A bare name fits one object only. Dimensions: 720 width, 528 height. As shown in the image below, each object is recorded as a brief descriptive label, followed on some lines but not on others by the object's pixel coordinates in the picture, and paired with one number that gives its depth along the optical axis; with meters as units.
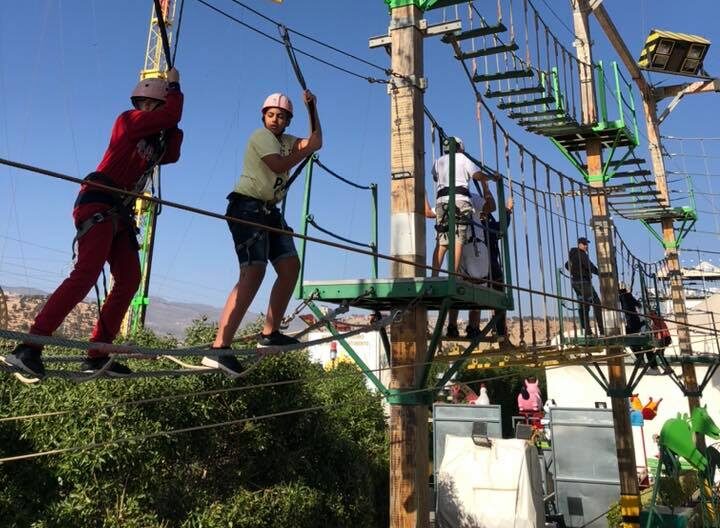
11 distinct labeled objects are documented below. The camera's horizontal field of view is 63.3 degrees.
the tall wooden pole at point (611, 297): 9.38
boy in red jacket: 2.64
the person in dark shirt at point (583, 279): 8.59
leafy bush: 6.75
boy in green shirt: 3.19
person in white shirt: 5.17
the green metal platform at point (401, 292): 4.23
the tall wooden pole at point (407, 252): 4.16
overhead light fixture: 13.41
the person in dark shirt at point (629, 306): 9.76
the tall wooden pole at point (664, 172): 13.82
